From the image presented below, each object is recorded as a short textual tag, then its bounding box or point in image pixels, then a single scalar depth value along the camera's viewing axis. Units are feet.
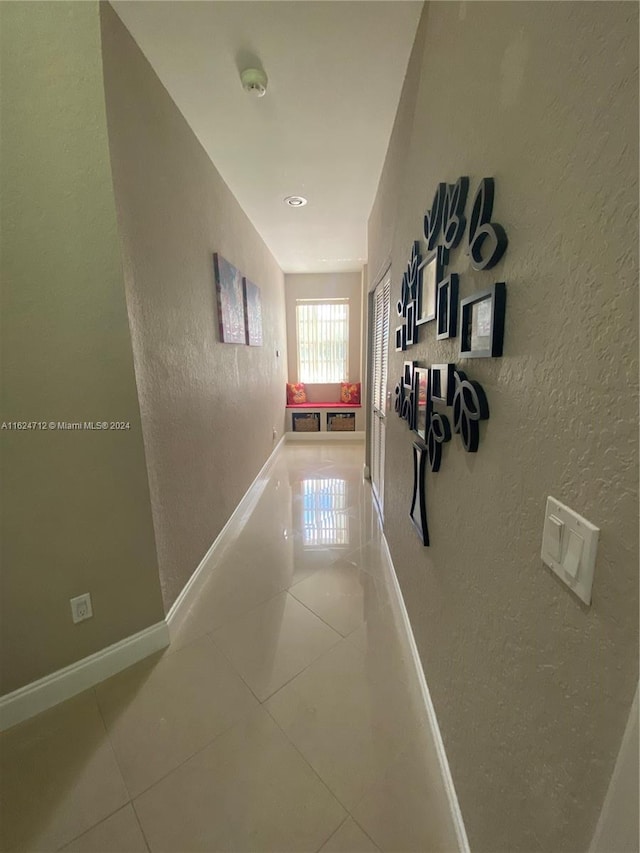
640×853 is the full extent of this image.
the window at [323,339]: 18.58
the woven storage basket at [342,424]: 18.30
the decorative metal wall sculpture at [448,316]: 2.42
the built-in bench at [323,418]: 18.30
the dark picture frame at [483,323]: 2.29
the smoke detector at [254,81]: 5.00
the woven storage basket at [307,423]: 18.61
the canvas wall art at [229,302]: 7.88
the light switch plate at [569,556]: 1.49
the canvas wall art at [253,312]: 10.43
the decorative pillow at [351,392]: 18.65
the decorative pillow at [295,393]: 18.76
